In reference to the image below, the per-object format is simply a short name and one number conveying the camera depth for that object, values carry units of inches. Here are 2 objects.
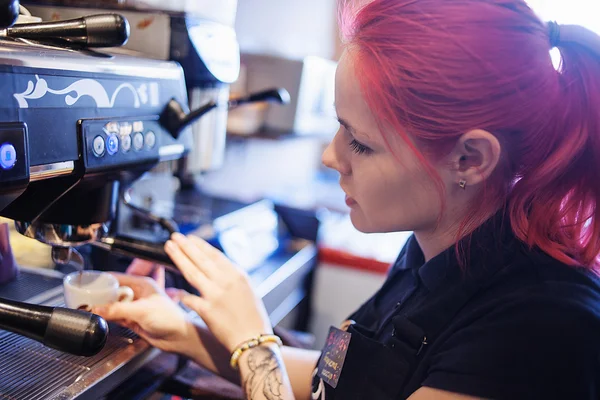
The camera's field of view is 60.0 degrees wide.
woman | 21.2
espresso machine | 19.0
